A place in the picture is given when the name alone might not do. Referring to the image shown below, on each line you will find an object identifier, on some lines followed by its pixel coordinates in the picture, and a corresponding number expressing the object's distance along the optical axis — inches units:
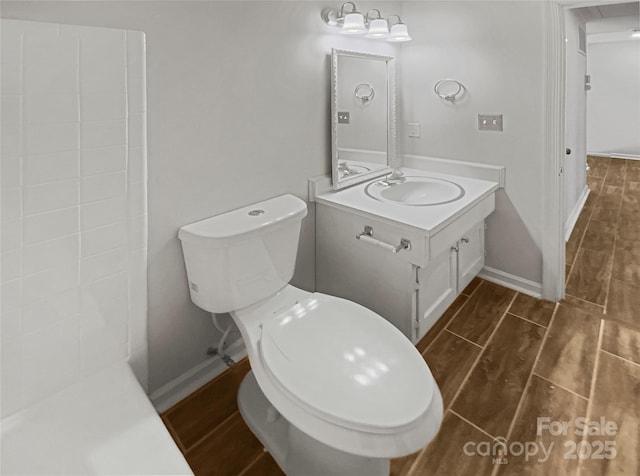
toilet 38.5
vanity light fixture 68.7
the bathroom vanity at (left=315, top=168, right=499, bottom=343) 63.4
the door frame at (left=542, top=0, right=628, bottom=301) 72.9
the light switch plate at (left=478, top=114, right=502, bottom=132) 83.5
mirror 75.6
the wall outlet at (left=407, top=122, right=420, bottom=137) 96.6
